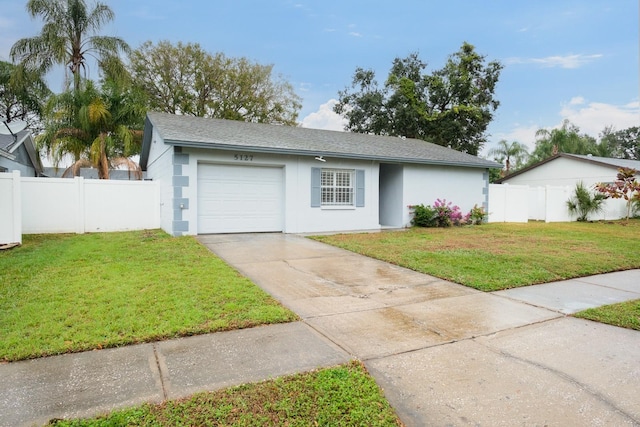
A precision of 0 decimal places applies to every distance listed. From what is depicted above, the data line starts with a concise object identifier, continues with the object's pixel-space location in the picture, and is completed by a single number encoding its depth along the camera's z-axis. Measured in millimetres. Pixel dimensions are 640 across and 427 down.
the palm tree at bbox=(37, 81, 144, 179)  15953
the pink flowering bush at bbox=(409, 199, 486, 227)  14352
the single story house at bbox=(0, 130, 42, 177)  13955
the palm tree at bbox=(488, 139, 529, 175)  28438
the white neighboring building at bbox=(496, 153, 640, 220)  20453
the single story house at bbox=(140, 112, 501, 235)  10703
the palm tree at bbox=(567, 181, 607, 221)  18719
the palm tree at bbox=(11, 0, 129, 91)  18062
